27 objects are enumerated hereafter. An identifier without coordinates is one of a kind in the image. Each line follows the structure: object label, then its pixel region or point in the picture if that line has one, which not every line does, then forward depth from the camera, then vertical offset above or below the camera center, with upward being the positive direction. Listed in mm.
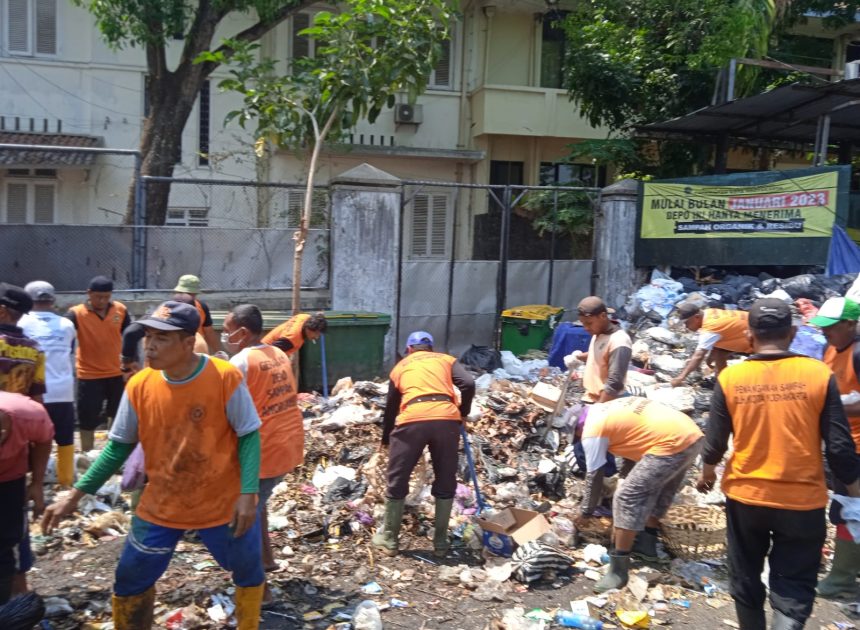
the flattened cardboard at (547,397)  7578 -1530
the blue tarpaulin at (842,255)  9844 -73
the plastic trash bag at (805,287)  9562 -491
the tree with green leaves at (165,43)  11344 +2591
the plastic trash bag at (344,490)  5984 -1985
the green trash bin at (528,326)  10500 -1202
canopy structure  11359 +1991
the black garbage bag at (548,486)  6359 -1990
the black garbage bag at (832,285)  9473 -445
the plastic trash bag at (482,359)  10297 -1629
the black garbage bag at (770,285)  10055 -500
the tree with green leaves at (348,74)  7996 +1584
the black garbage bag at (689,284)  10953 -580
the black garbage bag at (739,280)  10454 -474
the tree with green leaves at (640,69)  13867 +2981
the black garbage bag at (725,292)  10305 -633
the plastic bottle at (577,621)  4328 -2086
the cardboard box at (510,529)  5184 -1938
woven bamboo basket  5090 -1876
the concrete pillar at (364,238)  9789 -120
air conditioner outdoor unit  15977 +2314
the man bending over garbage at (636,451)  4754 -1273
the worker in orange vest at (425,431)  5133 -1281
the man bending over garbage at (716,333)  7422 -831
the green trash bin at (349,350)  8938 -1397
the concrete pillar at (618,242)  11422 -39
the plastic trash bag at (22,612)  3230 -1627
